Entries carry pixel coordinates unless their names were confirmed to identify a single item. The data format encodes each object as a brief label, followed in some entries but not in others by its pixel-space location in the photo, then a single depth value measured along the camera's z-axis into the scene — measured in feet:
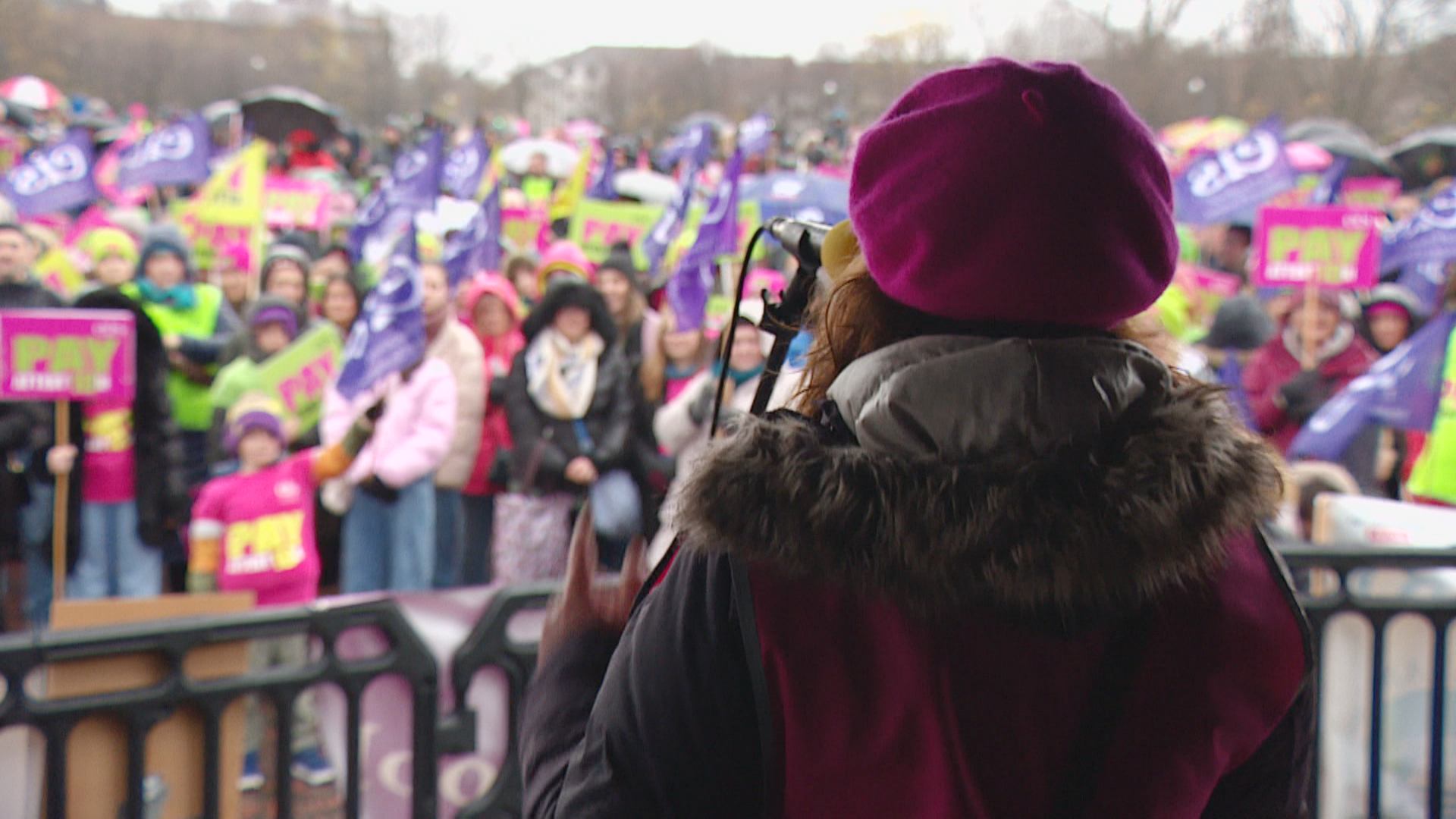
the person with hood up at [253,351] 19.45
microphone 4.52
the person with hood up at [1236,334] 23.53
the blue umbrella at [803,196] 30.27
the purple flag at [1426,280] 26.63
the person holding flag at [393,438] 18.11
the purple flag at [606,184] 44.78
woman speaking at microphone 3.34
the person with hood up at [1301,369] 21.49
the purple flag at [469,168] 38.24
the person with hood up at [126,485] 17.83
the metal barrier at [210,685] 7.97
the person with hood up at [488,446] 19.74
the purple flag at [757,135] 55.01
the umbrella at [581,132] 77.63
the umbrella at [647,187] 52.39
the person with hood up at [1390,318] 23.29
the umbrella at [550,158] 60.49
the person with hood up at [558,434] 18.69
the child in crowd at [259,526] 15.10
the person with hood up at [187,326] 20.42
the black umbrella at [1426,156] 50.14
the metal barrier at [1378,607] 10.44
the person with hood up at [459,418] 19.54
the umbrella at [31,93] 76.23
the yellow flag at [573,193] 41.55
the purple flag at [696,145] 41.55
